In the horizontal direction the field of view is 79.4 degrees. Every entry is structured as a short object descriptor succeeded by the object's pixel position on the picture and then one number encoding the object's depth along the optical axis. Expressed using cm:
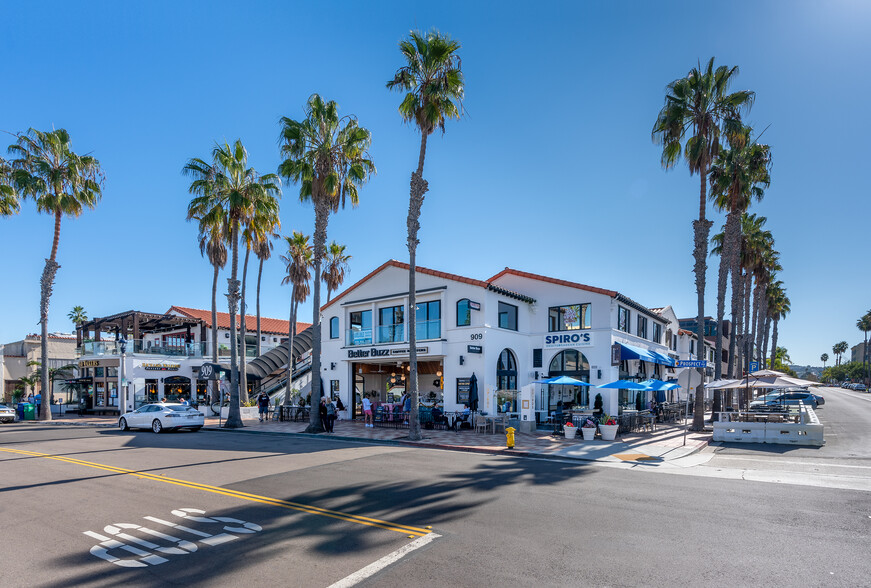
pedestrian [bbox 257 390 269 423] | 2941
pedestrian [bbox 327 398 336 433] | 2248
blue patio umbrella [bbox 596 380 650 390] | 2042
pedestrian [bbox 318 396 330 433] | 2248
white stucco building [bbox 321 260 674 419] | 2514
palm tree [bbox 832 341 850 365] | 14436
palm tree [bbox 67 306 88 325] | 6819
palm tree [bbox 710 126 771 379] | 2498
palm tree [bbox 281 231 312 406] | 3925
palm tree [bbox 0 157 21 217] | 3108
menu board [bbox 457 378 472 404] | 2486
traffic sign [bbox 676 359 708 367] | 1922
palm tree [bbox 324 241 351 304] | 4344
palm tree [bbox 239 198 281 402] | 2614
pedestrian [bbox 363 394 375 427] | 2528
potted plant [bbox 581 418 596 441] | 1920
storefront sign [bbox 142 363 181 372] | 3591
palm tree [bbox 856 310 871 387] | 9512
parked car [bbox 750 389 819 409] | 3386
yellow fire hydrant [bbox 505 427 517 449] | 1709
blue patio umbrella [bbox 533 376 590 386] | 2250
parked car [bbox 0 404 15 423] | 3056
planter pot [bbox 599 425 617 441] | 1916
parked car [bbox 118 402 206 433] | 2311
